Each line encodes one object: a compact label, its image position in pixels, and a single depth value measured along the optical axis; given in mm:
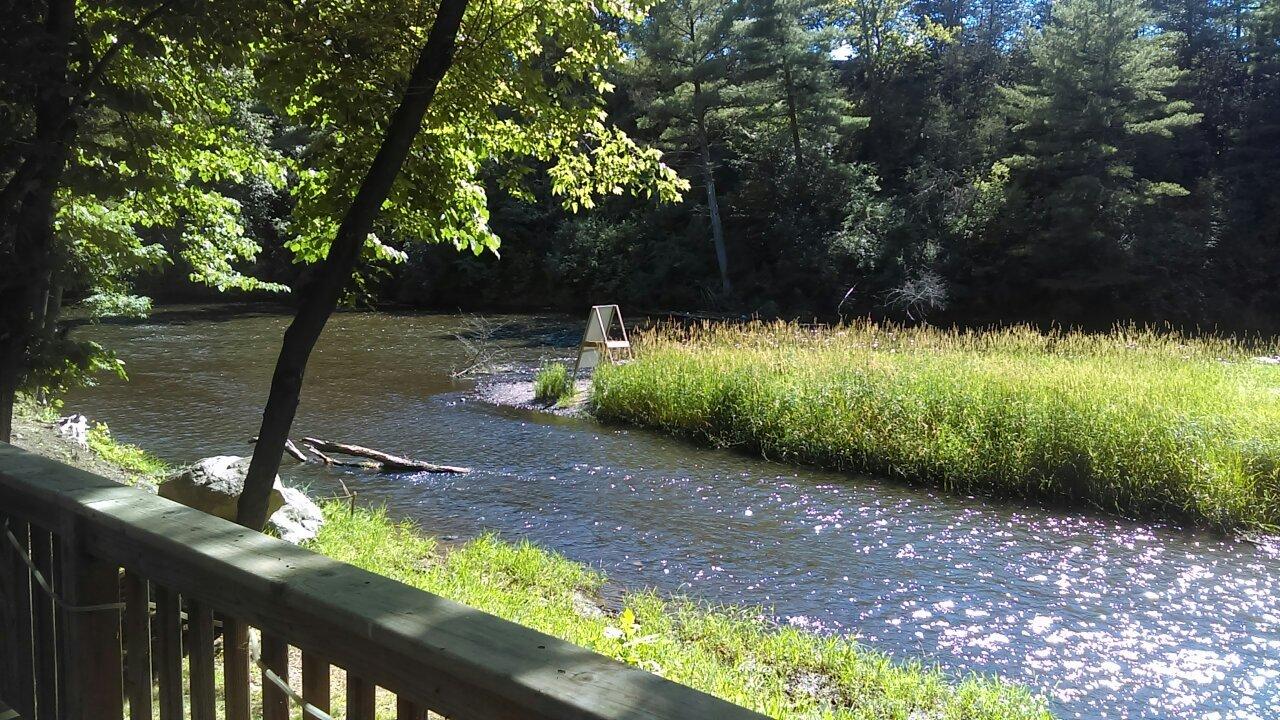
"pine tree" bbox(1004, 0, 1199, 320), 22562
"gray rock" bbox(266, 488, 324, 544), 6168
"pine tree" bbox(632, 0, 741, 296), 26828
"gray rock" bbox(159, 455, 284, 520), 5668
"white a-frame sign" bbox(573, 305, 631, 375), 14508
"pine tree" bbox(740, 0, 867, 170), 26609
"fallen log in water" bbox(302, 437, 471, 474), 10000
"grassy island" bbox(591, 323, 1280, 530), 8492
